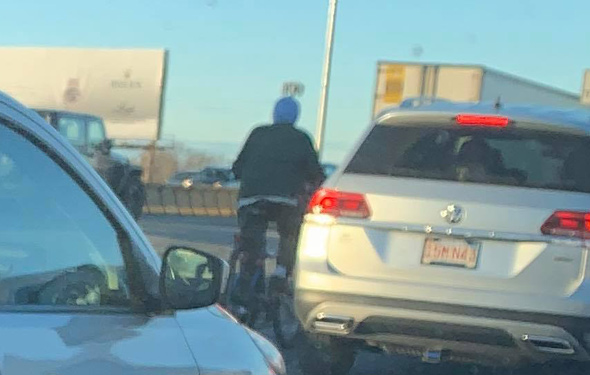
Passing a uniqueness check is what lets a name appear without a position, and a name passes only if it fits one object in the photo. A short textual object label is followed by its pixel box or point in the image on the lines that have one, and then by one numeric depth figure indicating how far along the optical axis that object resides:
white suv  6.40
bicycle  9.15
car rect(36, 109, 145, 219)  20.84
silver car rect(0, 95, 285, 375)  2.78
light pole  29.55
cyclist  8.77
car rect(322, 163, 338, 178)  39.36
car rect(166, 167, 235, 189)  45.25
